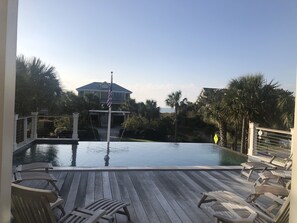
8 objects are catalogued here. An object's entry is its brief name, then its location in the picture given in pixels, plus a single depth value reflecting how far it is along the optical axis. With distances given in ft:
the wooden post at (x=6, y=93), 3.63
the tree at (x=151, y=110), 61.38
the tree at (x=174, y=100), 62.04
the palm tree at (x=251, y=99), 38.92
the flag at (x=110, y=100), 30.89
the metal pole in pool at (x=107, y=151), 24.35
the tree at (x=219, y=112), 41.80
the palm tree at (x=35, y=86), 33.94
